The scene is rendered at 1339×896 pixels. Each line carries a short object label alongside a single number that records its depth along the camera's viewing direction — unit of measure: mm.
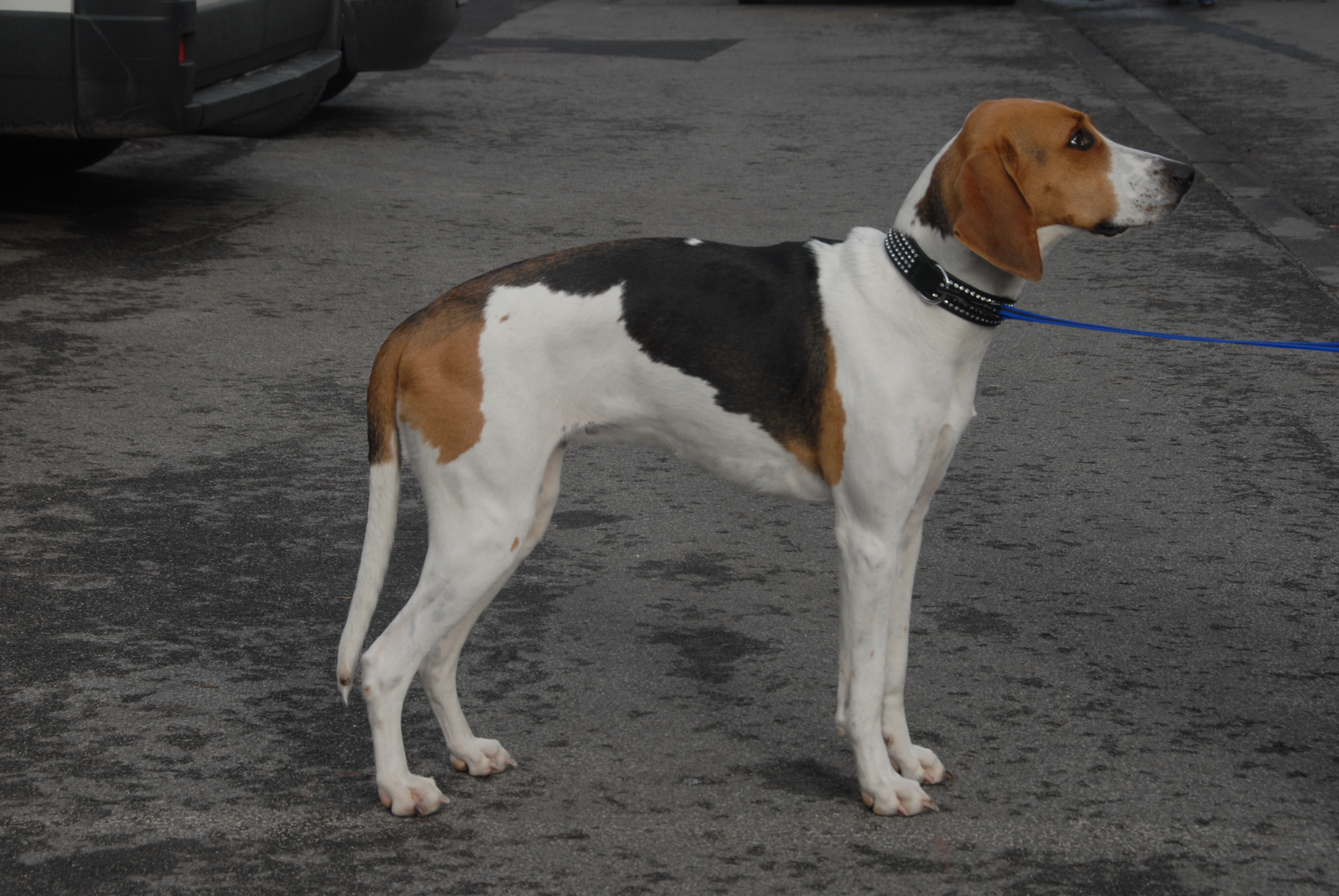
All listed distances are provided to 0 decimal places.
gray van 13633
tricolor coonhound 6039
